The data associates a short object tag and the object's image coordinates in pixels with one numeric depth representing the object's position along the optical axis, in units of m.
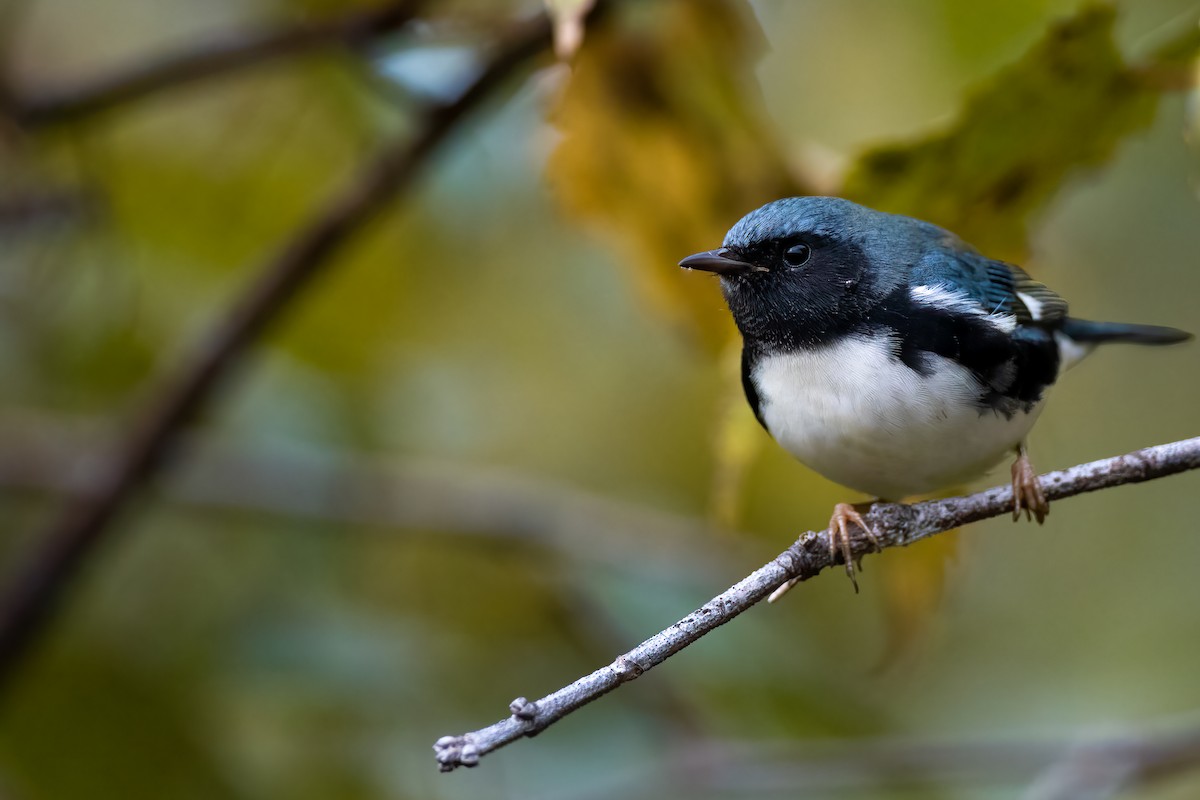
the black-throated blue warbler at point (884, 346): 5.56
